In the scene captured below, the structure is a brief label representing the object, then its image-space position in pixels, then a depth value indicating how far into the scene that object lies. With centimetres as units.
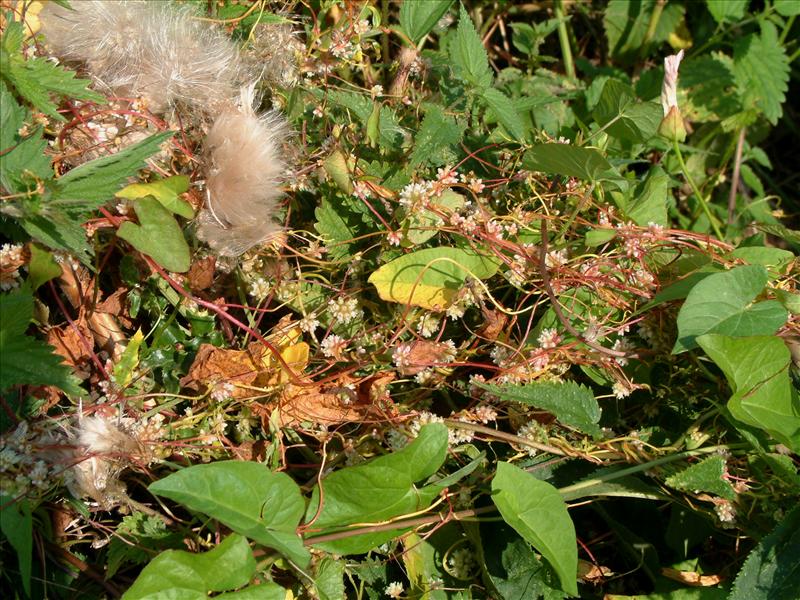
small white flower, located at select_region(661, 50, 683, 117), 63
